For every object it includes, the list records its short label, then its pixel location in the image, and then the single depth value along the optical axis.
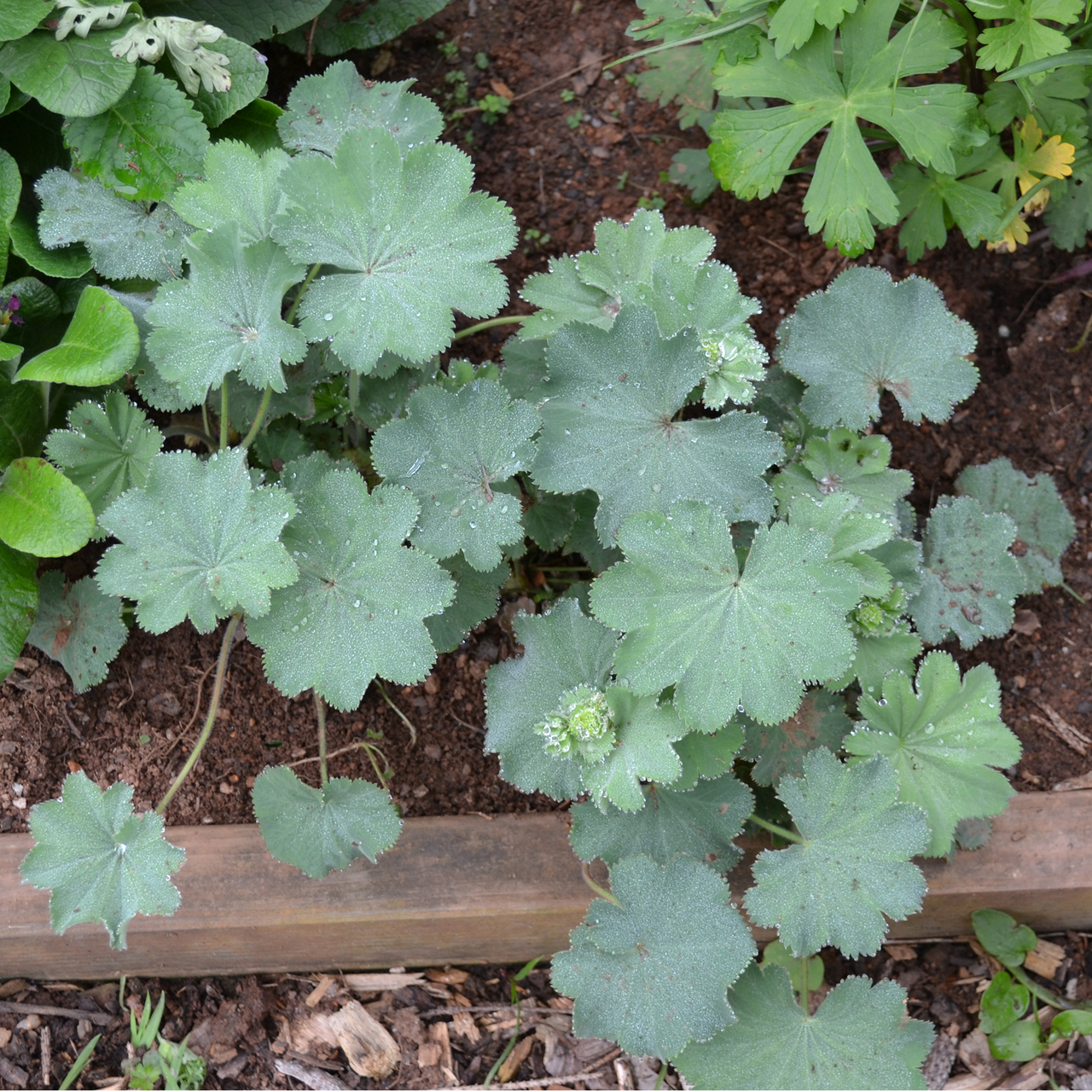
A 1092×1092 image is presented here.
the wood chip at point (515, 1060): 2.11
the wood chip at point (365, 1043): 2.10
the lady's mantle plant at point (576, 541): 1.55
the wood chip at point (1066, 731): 2.12
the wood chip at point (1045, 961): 2.09
